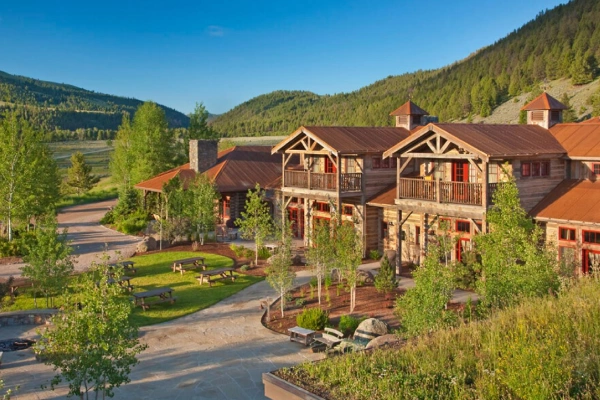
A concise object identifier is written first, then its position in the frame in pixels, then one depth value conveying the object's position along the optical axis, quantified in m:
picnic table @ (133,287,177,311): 19.98
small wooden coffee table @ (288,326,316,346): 16.09
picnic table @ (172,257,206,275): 25.66
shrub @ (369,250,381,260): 27.59
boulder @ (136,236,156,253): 30.84
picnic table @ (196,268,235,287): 23.36
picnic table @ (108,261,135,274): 25.35
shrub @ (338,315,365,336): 17.16
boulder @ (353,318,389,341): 16.06
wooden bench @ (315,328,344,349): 15.69
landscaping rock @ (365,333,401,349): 14.28
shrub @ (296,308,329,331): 17.34
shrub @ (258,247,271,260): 28.05
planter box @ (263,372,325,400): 9.45
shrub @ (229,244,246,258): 28.79
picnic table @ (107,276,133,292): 22.10
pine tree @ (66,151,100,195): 60.97
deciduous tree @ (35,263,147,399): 10.75
